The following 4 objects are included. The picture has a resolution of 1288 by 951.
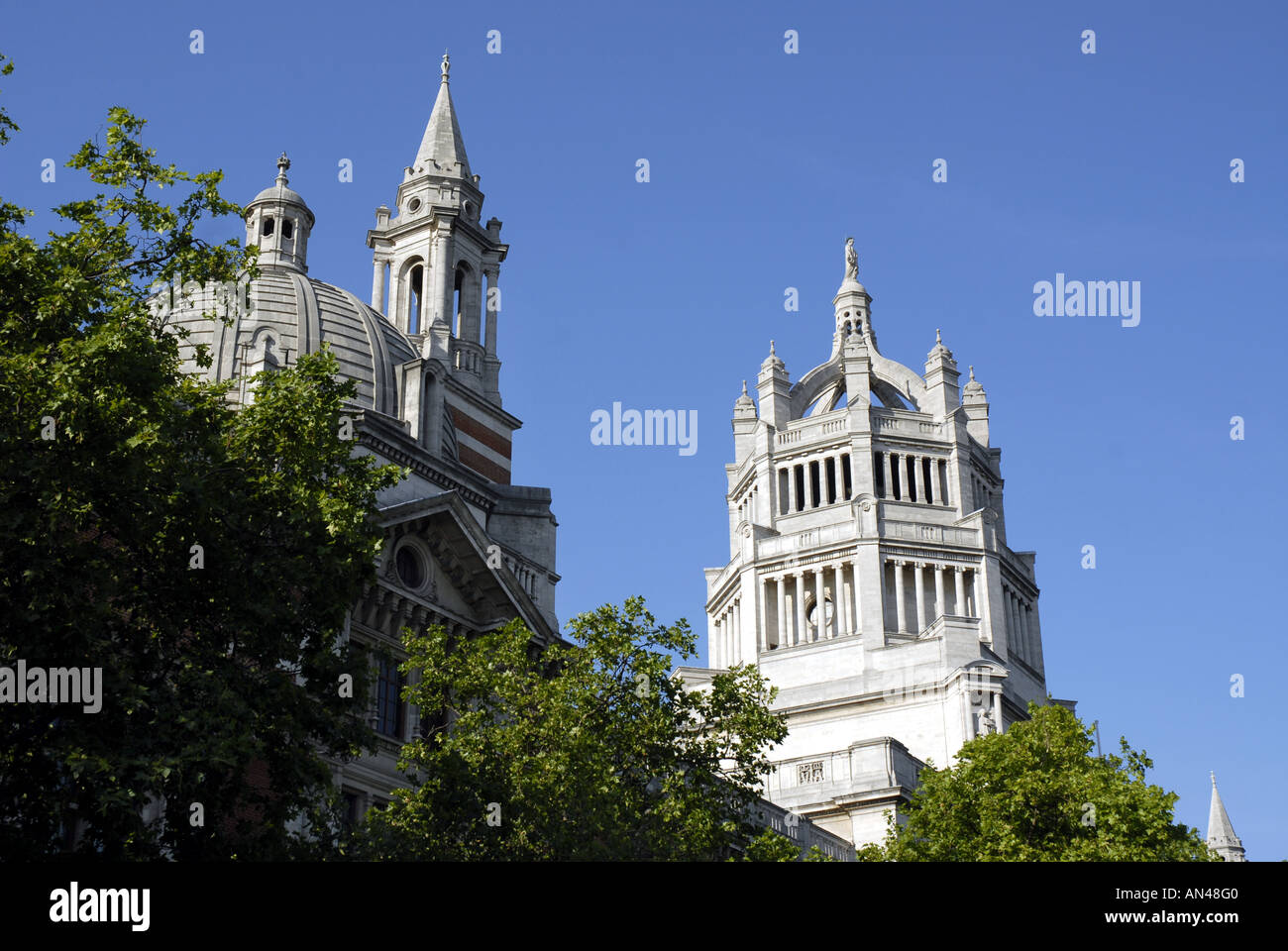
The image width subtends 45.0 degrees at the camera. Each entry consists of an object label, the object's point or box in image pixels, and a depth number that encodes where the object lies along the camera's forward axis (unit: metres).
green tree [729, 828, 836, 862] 31.38
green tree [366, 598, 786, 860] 29.00
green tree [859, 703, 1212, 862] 34.69
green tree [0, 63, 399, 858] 22.08
